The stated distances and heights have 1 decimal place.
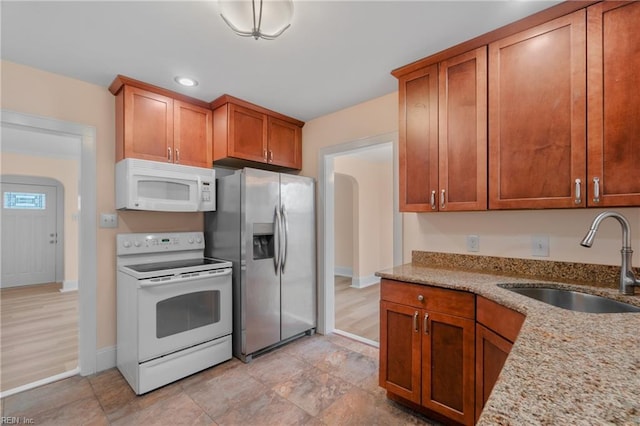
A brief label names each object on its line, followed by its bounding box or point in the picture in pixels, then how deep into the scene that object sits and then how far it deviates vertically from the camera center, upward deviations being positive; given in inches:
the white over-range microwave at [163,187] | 92.4 +8.4
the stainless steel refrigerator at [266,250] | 104.4 -15.0
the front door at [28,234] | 207.9 -17.0
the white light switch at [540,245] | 75.0 -8.9
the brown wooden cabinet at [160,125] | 95.1 +30.4
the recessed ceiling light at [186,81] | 94.7 +43.0
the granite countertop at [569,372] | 20.1 -14.3
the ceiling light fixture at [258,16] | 54.9 +37.9
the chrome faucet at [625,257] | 53.9 -8.8
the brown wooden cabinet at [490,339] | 52.8 -24.9
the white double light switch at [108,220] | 97.7 -2.9
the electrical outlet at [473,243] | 86.0 -9.4
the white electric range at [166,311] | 85.1 -31.7
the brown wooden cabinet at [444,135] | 74.9 +21.0
